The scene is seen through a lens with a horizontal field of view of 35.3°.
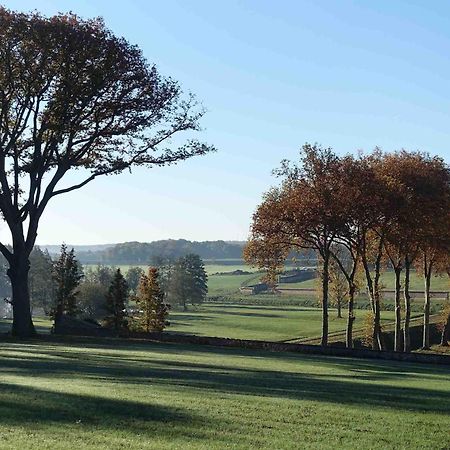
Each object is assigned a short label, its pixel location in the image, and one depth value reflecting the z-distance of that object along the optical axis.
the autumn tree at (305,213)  48.12
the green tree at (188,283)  150.00
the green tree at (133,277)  192.38
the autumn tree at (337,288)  102.06
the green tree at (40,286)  148.75
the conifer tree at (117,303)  76.82
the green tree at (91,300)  121.09
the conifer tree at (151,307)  82.81
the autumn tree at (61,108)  34.44
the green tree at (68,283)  79.50
